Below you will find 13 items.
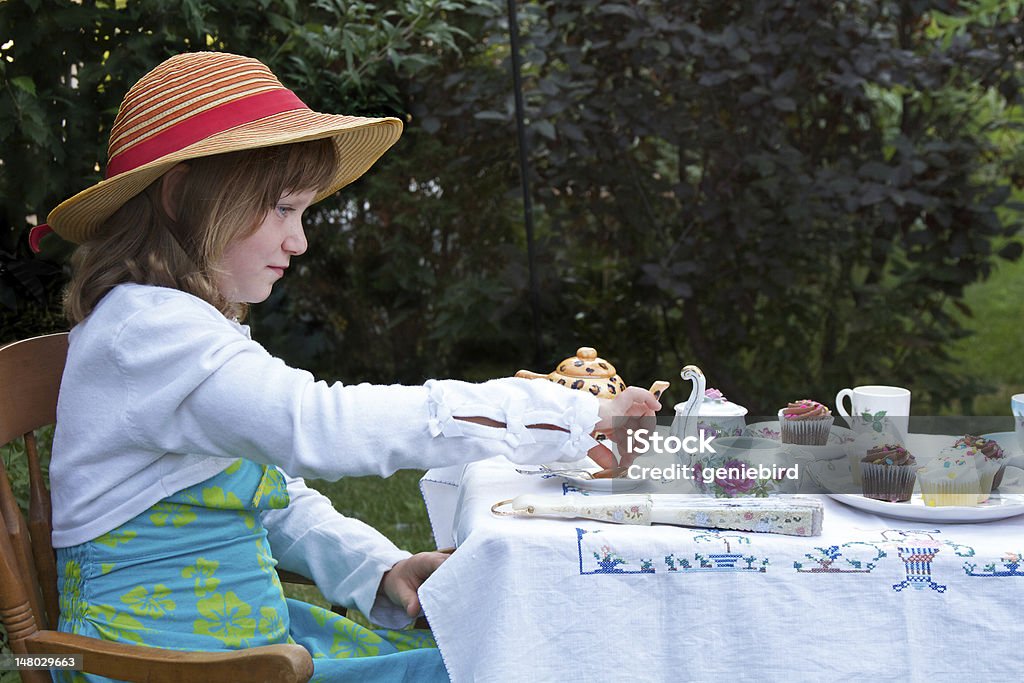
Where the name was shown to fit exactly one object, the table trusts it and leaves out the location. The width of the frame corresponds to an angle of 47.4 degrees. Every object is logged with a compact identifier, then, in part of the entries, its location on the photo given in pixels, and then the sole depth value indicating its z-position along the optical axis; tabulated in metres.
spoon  1.45
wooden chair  1.22
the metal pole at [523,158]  2.60
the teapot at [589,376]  1.50
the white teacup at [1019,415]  1.48
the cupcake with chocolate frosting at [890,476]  1.32
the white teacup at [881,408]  1.57
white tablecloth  1.19
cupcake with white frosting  1.33
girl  1.26
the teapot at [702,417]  1.52
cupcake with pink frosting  1.52
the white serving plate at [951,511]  1.28
